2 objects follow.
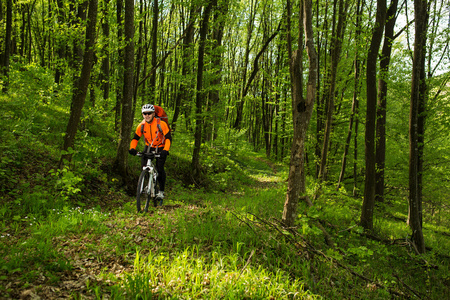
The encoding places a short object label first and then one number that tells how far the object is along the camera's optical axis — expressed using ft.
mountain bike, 20.39
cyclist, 21.16
